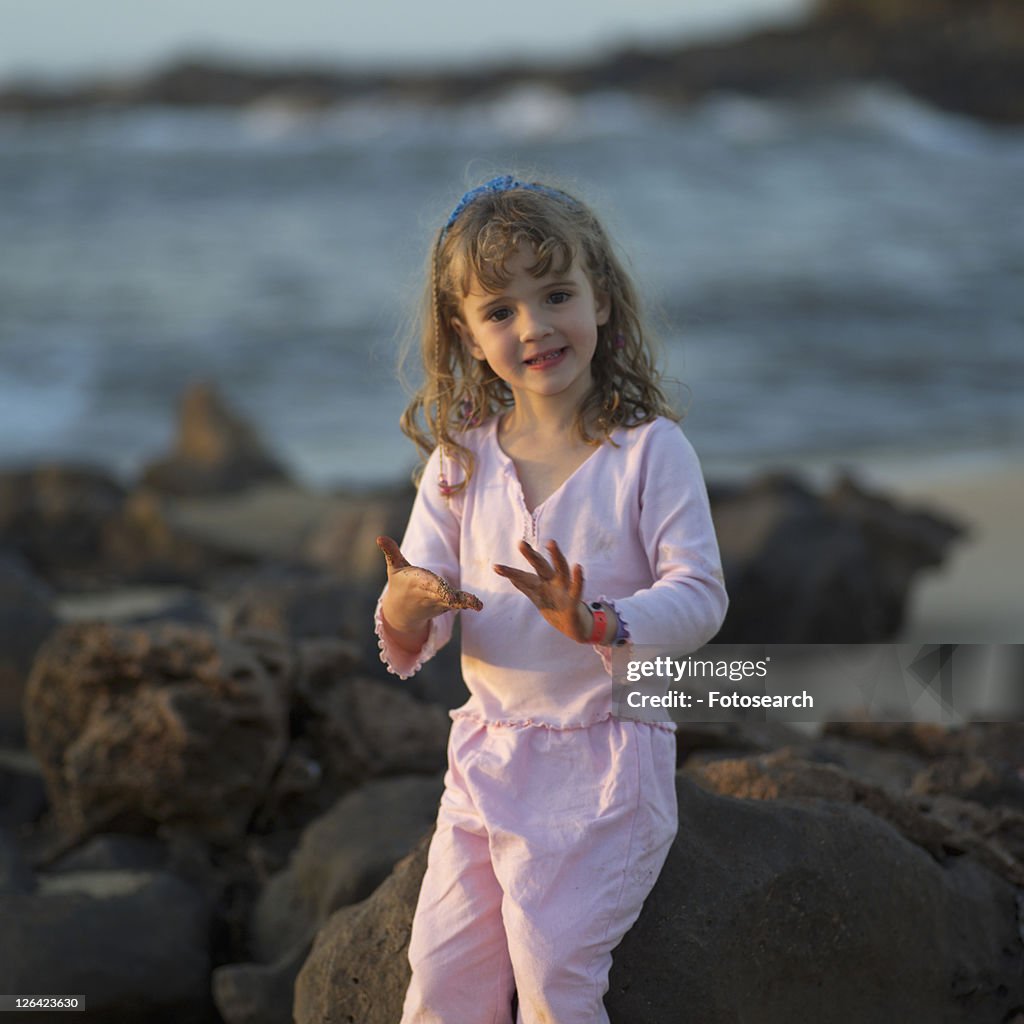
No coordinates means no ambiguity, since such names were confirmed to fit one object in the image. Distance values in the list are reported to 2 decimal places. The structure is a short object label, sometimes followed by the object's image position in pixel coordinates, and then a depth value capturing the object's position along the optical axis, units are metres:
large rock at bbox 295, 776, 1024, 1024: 2.39
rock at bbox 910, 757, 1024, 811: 3.44
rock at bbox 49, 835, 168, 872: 3.57
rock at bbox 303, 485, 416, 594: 6.52
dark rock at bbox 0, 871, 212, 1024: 3.04
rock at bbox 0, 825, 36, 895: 3.37
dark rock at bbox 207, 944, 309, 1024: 2.98
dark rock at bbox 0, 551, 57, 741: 4.91
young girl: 2.28
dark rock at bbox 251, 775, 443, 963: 3.16
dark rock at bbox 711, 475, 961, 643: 6.28
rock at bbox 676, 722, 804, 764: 3.76
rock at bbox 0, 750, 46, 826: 4.32
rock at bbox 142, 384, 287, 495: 9.13
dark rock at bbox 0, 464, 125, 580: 8.08
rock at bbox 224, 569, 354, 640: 4.46
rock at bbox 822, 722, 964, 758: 4.08
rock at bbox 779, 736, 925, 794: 3.66
